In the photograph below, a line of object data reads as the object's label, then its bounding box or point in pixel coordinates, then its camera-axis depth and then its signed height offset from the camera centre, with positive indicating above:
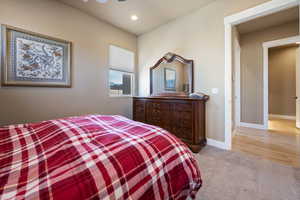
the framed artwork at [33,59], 2.09 +0.73
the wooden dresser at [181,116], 2.37 -0.35
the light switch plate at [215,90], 2.60 +0.17
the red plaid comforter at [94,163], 0.54 -0.34
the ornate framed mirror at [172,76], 2.97 +0.59
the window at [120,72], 3.51 +0.80
